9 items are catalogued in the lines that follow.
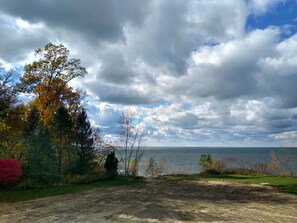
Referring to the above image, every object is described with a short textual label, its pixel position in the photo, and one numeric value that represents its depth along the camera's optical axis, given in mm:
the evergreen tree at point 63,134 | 18418
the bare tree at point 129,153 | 26282
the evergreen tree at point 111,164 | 19633
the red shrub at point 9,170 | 12552
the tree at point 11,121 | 15880
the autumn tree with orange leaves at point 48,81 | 18439
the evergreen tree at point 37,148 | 15744
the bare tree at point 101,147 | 24422
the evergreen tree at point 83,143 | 19112
